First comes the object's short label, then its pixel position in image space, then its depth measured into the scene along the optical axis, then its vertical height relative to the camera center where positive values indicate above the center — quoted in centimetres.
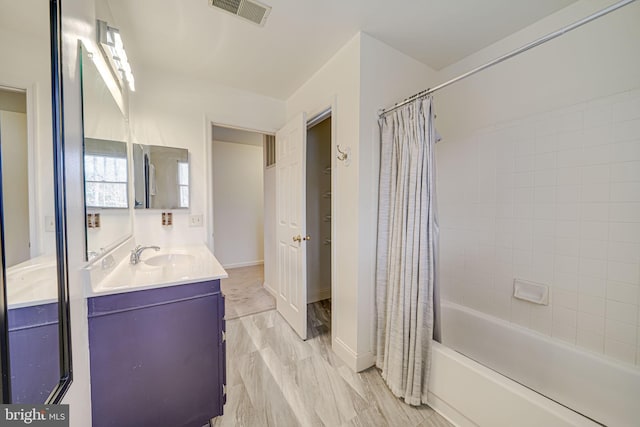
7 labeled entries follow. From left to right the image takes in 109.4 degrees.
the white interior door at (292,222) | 205 -14
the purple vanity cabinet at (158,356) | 99 -71
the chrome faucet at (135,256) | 152 -32
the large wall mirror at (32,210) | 49 -1
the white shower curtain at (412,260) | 140 -33
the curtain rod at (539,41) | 82 +71
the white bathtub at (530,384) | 104 -97
